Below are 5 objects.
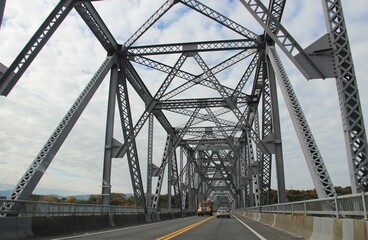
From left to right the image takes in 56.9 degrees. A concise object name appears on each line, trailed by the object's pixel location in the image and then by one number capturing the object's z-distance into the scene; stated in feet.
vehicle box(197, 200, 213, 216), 189.06
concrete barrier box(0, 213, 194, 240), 32.30
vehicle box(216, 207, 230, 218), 127.34
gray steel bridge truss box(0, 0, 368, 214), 33.47
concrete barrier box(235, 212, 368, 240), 19.54
